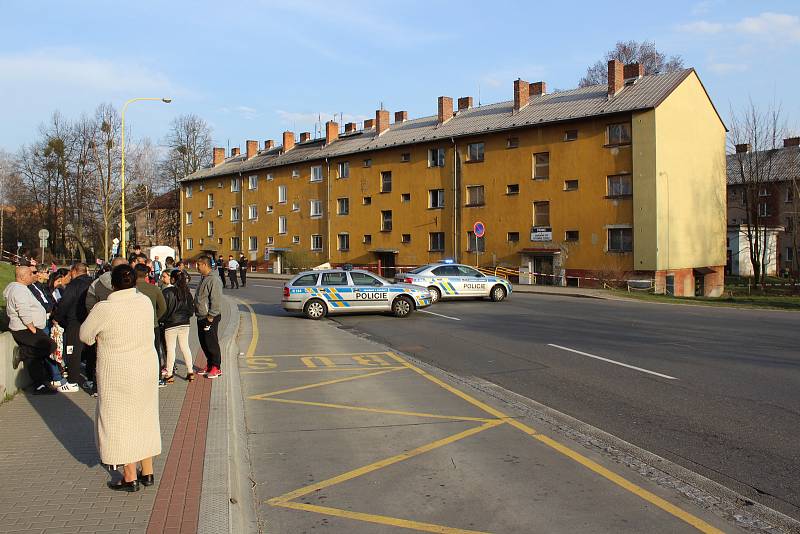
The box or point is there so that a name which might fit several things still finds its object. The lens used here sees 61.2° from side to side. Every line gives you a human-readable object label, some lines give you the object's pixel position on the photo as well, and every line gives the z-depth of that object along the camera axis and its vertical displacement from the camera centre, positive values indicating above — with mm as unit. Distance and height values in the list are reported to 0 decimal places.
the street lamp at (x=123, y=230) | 30103 +1646
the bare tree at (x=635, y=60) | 56844 +16836
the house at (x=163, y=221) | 79688 +5397
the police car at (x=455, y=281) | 24734 -717
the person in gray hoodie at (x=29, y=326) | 8180 -721
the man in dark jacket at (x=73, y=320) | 8664 -704
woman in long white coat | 4840 -838
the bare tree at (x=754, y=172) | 44219 +5727
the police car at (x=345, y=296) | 19766 -976
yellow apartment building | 37438 +4792
